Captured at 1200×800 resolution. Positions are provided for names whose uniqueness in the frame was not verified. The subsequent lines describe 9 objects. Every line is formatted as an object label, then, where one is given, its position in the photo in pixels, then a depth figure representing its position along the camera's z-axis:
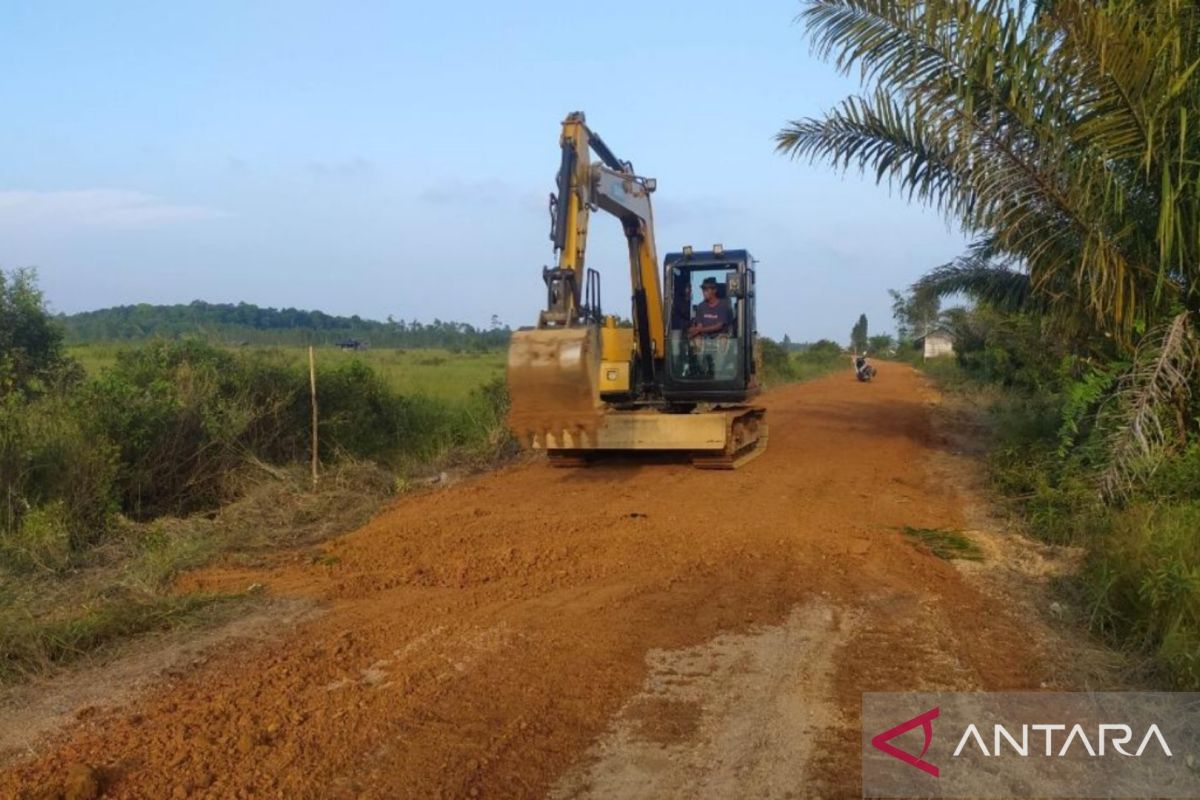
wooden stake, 12.80
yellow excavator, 10.18
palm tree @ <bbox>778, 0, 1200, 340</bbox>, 9.24
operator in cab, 13.98
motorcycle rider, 39.42
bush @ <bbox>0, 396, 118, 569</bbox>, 9.93
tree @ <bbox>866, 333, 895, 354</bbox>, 87.25
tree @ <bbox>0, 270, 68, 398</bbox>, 14.15
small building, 60.28
